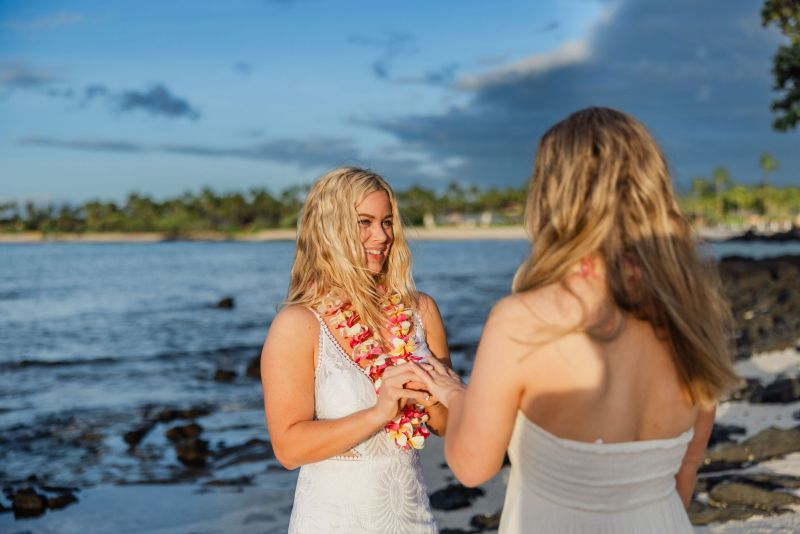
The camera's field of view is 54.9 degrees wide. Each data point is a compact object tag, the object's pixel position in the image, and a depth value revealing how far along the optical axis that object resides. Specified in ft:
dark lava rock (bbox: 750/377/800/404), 29.55
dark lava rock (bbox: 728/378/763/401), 30.99
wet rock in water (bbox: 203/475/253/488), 28.45
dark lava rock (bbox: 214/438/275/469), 31.65
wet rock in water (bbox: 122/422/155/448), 35.76
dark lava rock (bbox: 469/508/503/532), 20.84
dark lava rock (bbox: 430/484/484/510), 22.82
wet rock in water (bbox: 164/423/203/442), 35.65
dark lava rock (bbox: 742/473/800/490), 19.57
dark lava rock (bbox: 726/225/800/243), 249.75
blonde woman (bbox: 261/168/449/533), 10.12
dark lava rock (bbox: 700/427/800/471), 22.63
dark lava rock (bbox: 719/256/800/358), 47.39
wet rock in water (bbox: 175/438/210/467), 31.83
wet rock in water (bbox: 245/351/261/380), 53.14
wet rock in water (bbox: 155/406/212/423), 40.42
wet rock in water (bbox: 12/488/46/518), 26.37
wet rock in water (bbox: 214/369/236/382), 52.02
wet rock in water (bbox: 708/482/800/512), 18.44
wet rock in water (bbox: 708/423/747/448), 25.28
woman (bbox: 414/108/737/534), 6.50
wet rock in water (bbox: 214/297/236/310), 107.76
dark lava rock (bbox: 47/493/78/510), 27.20
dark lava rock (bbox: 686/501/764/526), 18.13
